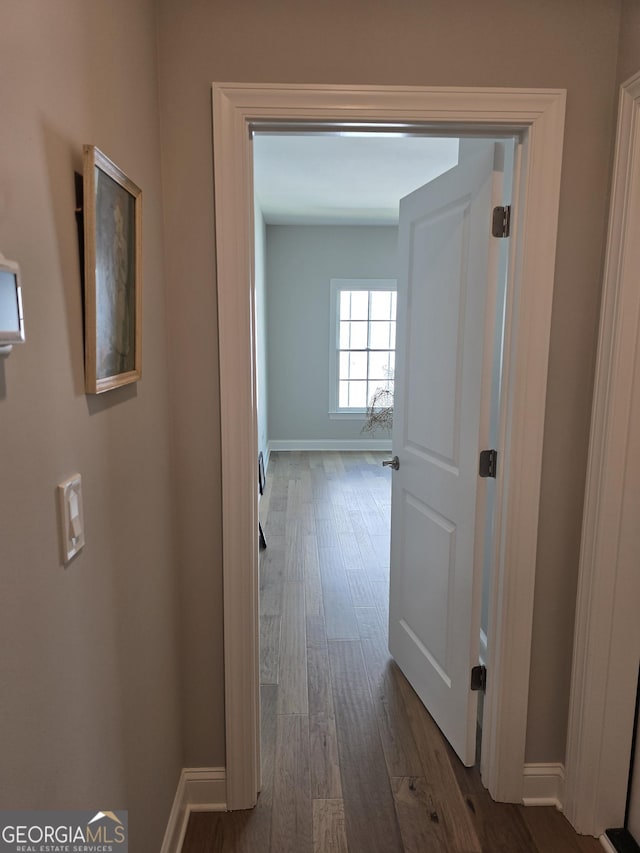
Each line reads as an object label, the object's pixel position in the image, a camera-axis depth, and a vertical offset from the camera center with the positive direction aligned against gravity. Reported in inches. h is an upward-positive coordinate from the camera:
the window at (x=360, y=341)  280.4 -2.5
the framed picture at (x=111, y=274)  37.7 +4.3
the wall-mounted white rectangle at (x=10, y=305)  24.7 +1.2
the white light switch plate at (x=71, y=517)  34.8 -11.4
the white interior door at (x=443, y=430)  73.9 -13.5
